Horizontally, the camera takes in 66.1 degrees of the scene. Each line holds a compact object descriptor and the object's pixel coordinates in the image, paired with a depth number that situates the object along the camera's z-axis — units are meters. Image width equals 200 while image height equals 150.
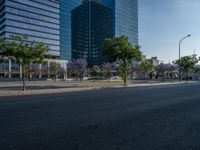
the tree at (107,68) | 59.57
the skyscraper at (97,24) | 96.38
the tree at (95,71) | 74.35
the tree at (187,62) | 40.67
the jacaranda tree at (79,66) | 51.15
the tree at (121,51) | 23.19
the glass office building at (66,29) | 90.23
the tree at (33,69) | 54.39
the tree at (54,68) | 57.32
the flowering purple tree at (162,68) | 59.64
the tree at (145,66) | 50.27
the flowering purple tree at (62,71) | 64.39
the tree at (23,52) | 16.16
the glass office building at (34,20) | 67.81
